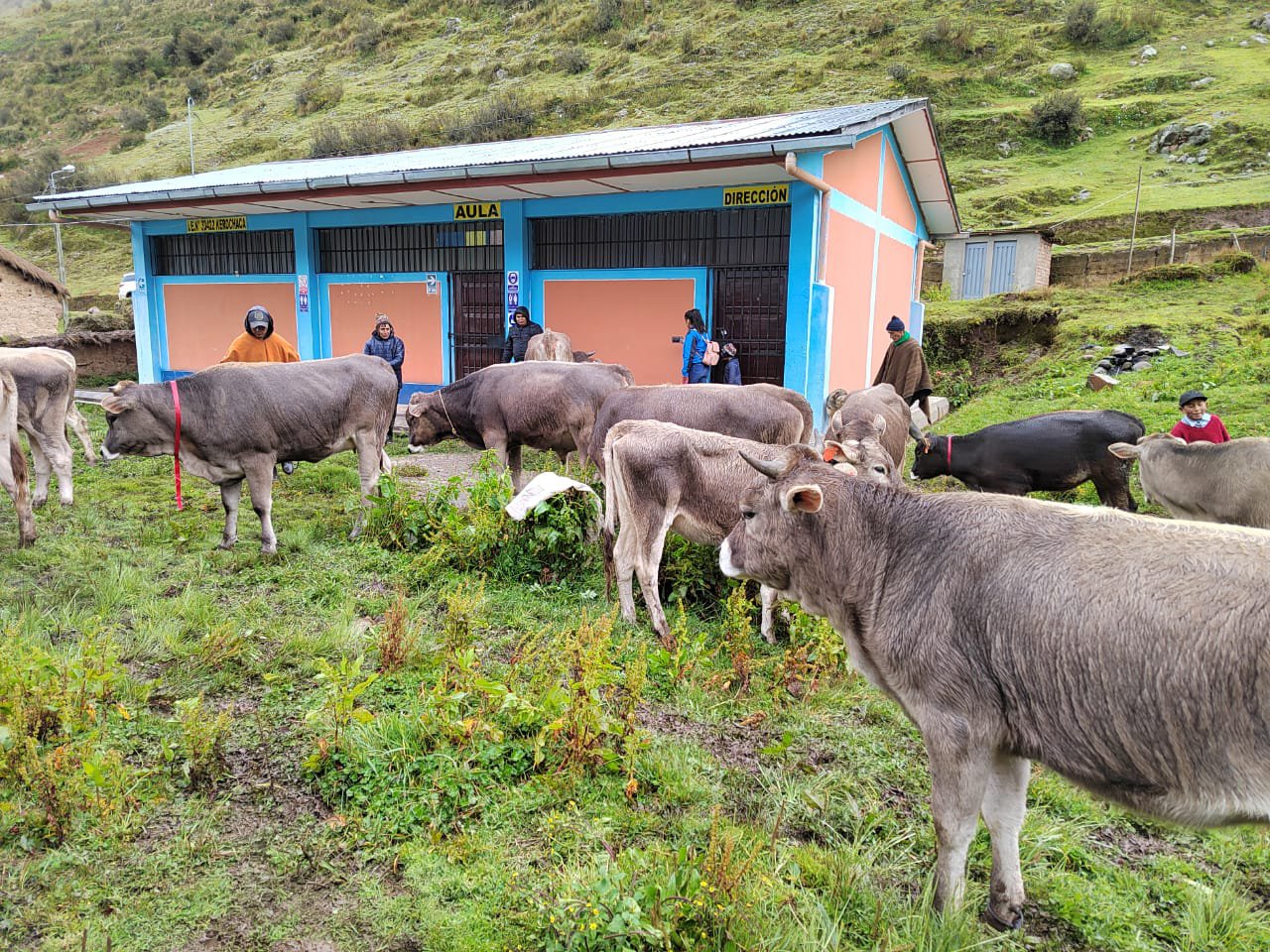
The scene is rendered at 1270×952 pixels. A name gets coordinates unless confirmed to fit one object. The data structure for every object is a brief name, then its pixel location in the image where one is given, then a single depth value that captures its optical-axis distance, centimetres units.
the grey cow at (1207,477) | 642
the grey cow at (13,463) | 698
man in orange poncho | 889
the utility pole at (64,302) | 2867
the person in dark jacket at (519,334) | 1223
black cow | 802
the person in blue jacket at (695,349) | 1080
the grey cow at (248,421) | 699
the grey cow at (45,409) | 848
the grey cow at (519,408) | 862
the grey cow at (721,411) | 730
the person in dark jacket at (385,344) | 1135
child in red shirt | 728
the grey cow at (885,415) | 835
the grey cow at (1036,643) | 235
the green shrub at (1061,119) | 3425
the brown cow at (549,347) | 1193
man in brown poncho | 1022
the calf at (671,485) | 564
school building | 1142
